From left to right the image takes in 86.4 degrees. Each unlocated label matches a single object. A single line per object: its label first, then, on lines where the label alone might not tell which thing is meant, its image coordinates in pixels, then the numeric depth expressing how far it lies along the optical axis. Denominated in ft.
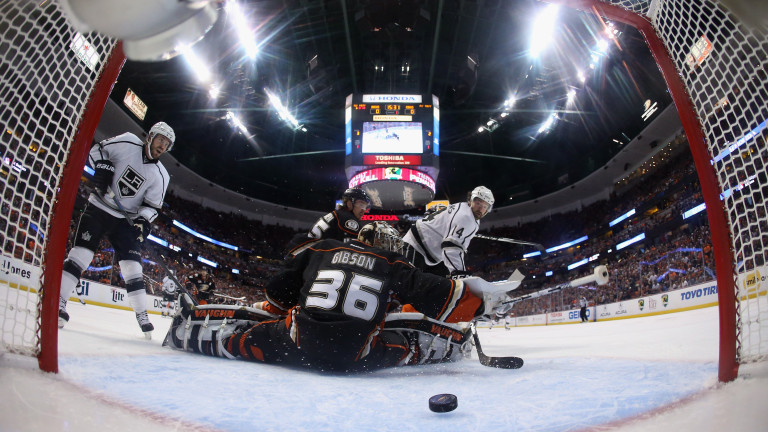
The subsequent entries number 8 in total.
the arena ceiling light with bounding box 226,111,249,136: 59.77
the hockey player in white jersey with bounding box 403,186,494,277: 13.07
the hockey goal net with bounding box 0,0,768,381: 4.17
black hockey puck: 4.20
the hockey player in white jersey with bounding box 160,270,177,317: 27.84
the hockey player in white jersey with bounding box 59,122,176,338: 10.28
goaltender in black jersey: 7.00
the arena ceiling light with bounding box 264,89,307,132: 56.50
